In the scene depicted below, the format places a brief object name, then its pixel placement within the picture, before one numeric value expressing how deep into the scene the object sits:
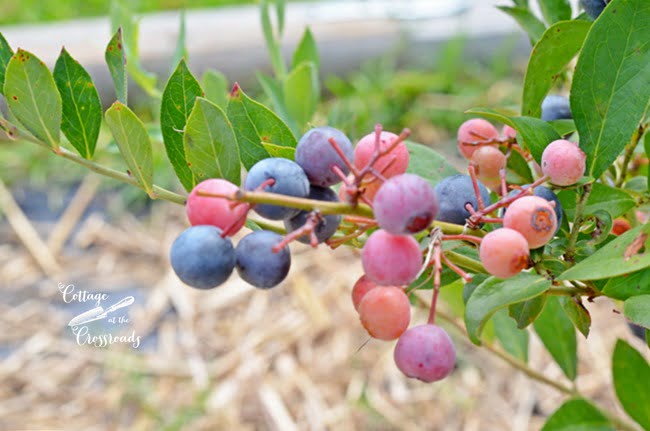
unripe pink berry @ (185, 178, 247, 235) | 0.47
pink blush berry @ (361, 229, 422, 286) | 0.44
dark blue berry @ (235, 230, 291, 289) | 0.47
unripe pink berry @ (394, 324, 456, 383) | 0.50
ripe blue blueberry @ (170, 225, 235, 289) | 0.47
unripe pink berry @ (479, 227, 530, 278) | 0.47
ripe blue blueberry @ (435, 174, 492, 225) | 0.56
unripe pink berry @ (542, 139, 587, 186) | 0.54
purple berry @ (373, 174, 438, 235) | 0.41
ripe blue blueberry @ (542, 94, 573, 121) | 0.70
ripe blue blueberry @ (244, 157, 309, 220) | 0.47
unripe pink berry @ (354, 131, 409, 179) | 0.51
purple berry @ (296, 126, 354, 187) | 0.48
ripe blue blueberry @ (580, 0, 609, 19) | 0.63
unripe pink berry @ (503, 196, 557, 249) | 0.48
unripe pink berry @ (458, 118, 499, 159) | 0.66
